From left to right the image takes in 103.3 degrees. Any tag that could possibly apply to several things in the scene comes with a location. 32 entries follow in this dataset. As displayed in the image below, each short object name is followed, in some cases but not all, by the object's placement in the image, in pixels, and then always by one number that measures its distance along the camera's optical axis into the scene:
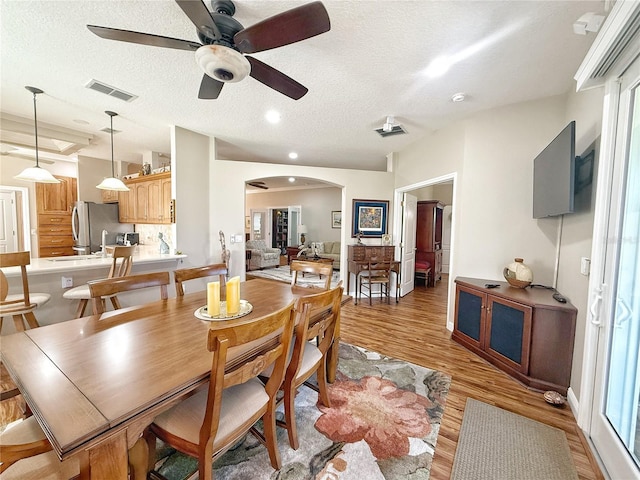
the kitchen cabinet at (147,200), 3.93
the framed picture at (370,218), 5.03
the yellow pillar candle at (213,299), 1.58
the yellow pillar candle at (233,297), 1.65
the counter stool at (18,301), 2.09
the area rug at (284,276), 6.20
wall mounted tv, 1.91
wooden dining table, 0.80
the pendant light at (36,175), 2.85
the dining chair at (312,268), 2.44
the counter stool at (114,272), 2.54
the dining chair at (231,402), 1.01
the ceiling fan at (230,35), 1.33
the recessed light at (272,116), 3.25
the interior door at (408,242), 5.02
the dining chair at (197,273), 2.12
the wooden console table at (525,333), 2.14
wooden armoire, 5.98
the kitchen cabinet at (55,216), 5.14
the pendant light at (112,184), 3.33
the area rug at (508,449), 1.46
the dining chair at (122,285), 1.66
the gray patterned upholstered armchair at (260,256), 7.74
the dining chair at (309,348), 1.42
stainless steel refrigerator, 4.49
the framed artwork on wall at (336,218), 8.80
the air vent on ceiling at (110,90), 2.60
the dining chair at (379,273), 4.63
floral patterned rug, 1.44
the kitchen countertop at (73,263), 2.46
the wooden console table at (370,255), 4.87
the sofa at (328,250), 8.13
